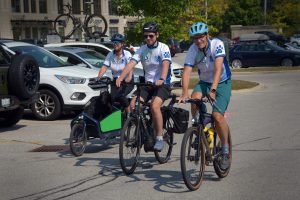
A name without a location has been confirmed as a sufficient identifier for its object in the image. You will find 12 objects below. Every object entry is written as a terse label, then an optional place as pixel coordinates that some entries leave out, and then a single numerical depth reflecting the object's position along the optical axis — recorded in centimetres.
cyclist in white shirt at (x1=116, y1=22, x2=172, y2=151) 795
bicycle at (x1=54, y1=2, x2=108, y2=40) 3159
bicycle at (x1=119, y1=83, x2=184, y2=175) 762
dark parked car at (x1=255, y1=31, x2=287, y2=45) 5382
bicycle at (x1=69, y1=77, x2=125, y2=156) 937
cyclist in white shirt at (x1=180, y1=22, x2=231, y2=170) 701
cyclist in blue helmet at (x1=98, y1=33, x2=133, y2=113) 1034
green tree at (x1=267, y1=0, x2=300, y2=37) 5046
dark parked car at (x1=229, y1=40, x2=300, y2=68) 3186
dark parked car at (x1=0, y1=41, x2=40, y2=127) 1138
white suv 1323
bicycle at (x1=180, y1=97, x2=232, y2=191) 667
